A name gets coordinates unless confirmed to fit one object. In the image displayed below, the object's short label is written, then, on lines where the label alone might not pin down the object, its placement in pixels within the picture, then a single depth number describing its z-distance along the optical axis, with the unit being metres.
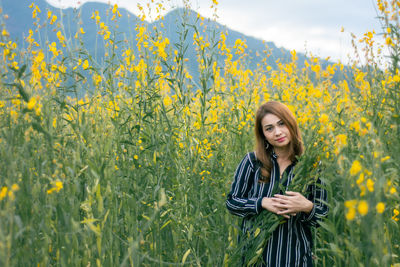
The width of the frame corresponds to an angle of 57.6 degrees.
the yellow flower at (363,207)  1.15
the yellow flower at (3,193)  1.34
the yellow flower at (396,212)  1.88
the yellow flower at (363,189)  1.22
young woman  1.96
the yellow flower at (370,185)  1.22
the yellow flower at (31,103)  1.62
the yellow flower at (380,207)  1.19
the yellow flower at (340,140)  1.35
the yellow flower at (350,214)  1.16
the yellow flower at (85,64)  2.71
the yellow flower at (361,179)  1.23
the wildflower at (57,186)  1.50
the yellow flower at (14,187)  1.32
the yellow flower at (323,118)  1.52
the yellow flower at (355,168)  1.26
